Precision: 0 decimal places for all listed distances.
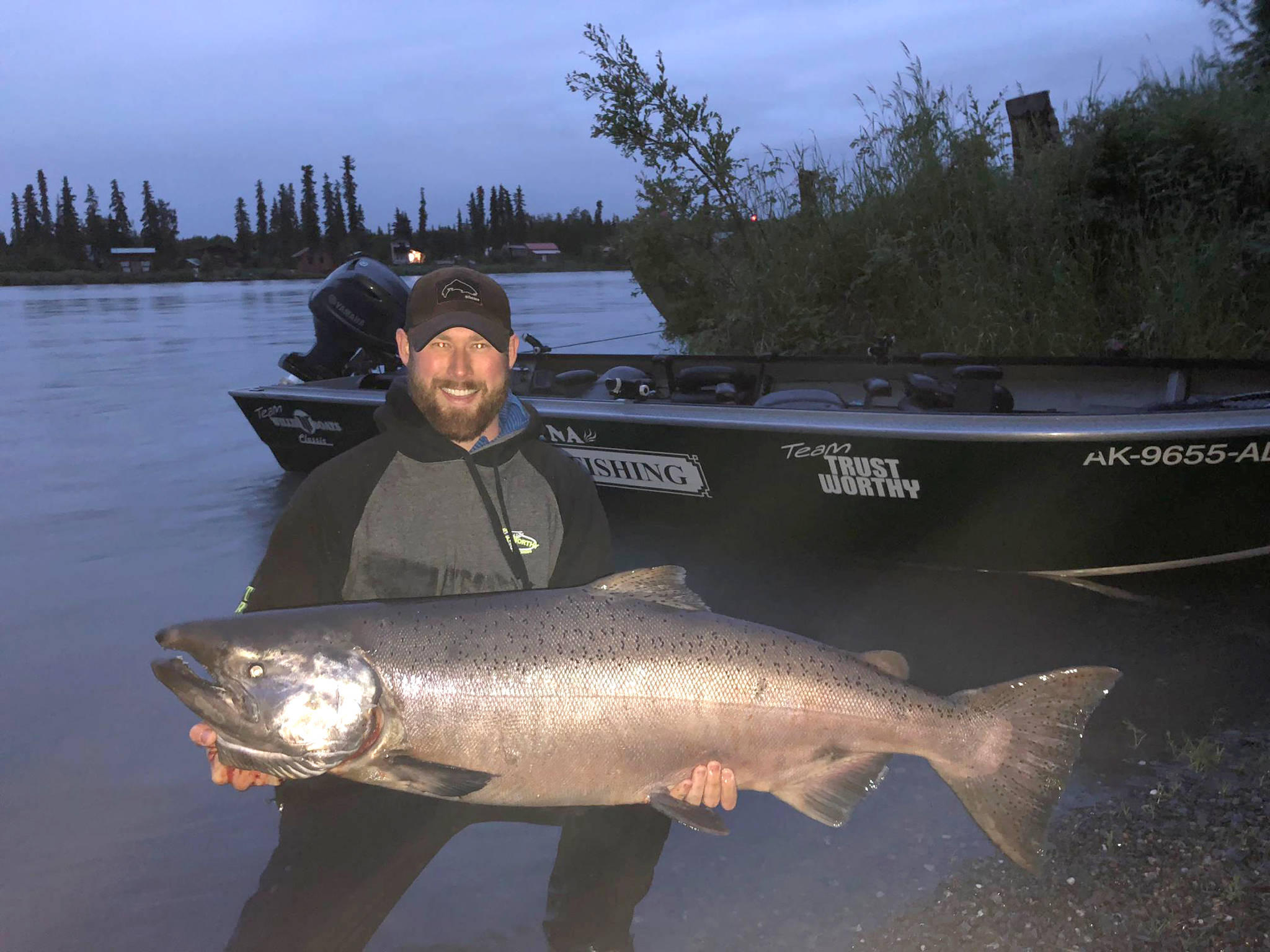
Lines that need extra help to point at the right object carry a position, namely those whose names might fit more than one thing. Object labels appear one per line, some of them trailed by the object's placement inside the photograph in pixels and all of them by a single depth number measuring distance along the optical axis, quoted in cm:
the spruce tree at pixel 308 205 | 12569
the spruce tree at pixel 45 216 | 12544
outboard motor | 796
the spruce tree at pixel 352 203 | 12431
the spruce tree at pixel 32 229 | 12212
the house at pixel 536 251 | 11275
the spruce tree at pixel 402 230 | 11012
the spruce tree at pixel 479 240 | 11731
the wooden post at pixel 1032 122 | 1008
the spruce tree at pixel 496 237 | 11988
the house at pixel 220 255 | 11788
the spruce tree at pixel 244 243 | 12306
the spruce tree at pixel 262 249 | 12188
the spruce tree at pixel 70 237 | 11512
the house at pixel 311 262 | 11388
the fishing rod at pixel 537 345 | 737
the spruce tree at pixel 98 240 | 11512
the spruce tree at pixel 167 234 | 12199
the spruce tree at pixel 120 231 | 12256
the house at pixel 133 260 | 11338
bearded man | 274
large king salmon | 223
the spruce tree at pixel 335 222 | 11556
